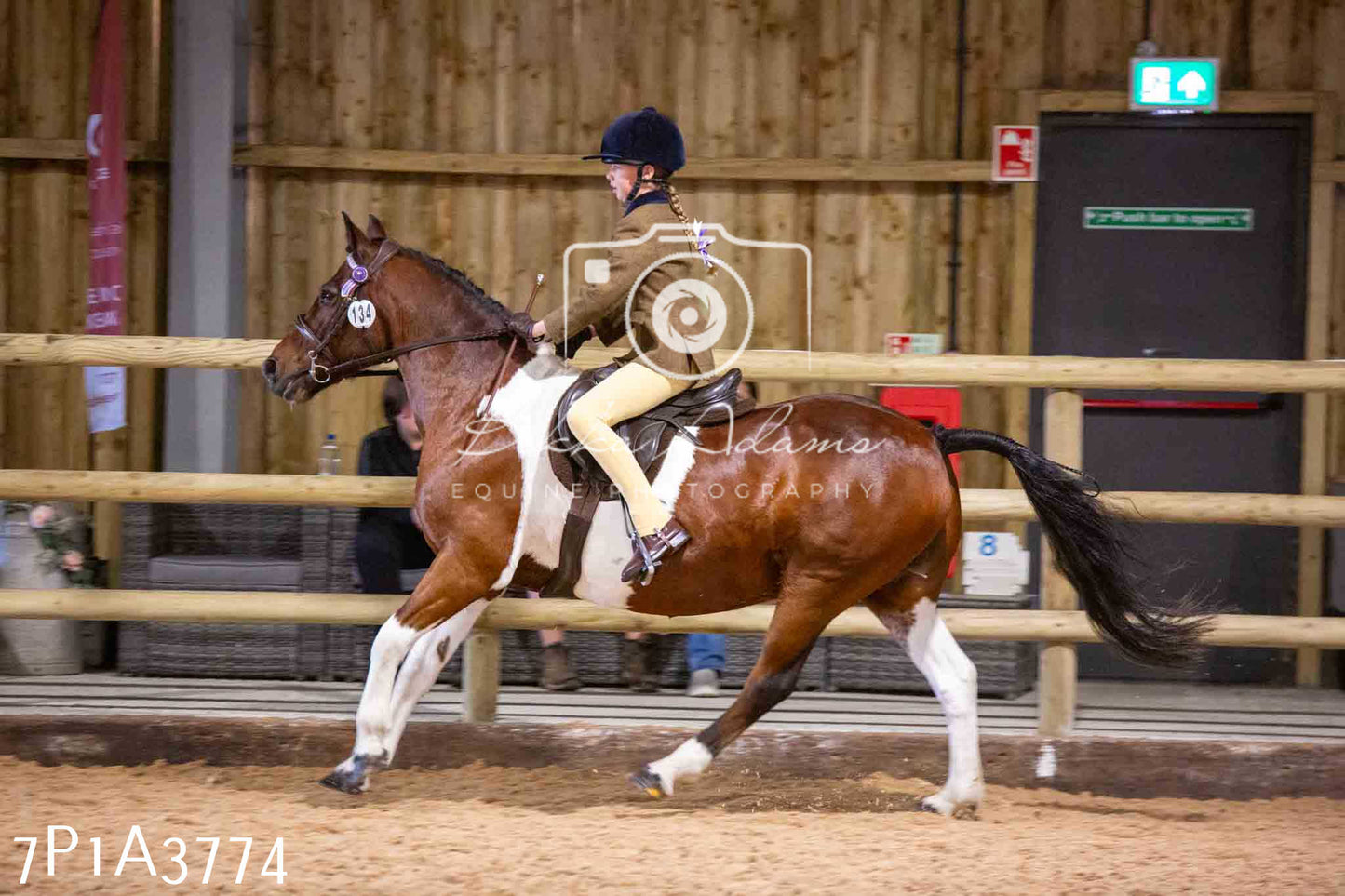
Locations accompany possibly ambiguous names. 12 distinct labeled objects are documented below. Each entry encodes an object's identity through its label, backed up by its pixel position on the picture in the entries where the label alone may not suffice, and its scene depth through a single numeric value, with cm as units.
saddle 936
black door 1568
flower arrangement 1427
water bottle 1395
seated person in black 1294
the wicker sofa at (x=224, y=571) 1410
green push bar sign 1576
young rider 916
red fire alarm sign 1552
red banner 1442
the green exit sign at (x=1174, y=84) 1528
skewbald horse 931
